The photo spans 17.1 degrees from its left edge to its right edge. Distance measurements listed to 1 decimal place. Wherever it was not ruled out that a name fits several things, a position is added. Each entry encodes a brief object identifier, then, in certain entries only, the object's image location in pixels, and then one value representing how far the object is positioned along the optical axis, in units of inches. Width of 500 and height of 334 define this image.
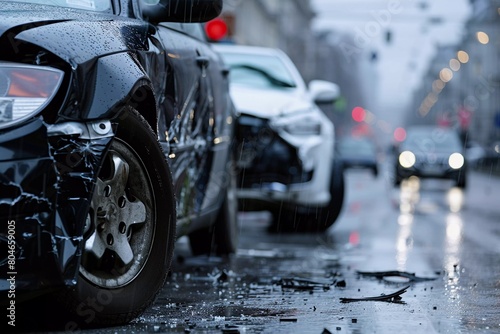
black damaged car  216.0
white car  588.7
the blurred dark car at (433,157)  1606.3
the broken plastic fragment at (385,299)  306.4
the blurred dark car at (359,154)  2606.8
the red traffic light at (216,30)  884.0
